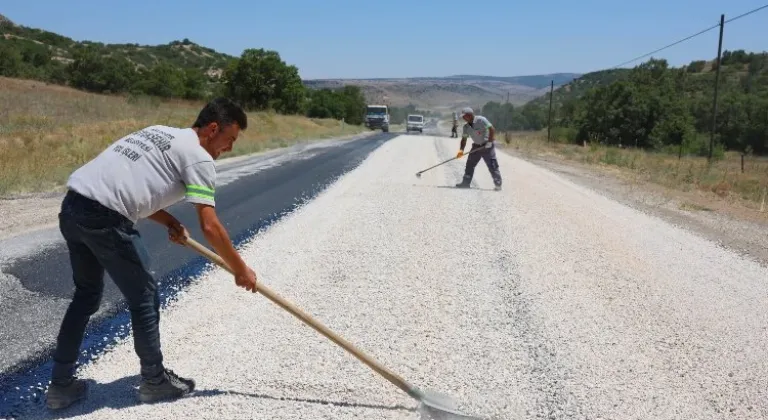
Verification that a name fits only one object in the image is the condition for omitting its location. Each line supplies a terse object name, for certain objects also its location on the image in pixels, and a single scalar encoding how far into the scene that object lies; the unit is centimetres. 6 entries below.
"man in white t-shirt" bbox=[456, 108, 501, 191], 1248
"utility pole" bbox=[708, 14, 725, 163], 2422
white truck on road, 5659
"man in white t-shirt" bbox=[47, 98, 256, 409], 303
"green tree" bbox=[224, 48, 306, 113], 5094
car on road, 5488
